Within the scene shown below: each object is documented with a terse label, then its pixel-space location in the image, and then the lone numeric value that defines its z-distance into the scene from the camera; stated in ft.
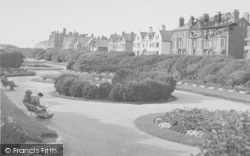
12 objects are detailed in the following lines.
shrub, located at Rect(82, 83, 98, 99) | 78.74
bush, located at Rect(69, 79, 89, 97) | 80.40
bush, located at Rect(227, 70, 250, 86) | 117.60
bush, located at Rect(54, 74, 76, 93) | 86.26
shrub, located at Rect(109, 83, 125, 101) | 76.12
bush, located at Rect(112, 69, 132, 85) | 87.71
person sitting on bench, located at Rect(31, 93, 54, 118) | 50.46
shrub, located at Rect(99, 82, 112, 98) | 79.15
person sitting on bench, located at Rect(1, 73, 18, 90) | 90.84
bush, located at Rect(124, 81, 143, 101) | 75.97
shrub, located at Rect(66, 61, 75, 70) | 210.57
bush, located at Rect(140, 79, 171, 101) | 77.82
